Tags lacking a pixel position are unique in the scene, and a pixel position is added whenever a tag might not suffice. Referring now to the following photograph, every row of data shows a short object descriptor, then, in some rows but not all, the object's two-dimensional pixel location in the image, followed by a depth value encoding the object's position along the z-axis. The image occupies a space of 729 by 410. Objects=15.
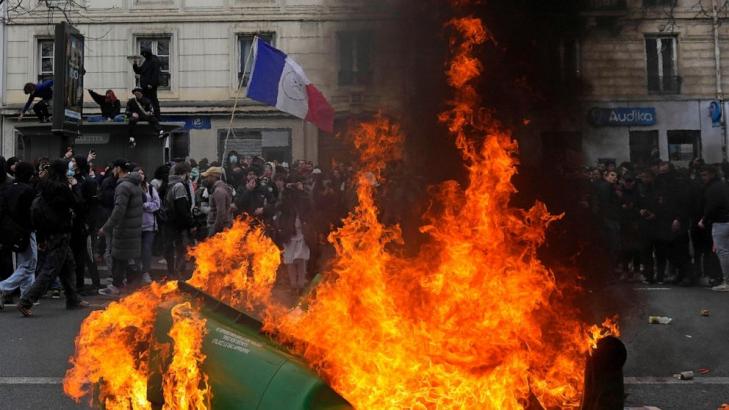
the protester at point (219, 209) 8.88
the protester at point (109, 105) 12.88
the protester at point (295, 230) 8.69
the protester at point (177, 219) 9.36
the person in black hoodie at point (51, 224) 7.22
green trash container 2.84
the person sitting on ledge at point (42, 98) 12.69
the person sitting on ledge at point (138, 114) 12.09
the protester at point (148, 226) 9.02
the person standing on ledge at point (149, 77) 12.62
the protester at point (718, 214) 8.94
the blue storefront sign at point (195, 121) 21.80
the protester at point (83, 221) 8.19
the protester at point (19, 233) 7.78
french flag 9.87
